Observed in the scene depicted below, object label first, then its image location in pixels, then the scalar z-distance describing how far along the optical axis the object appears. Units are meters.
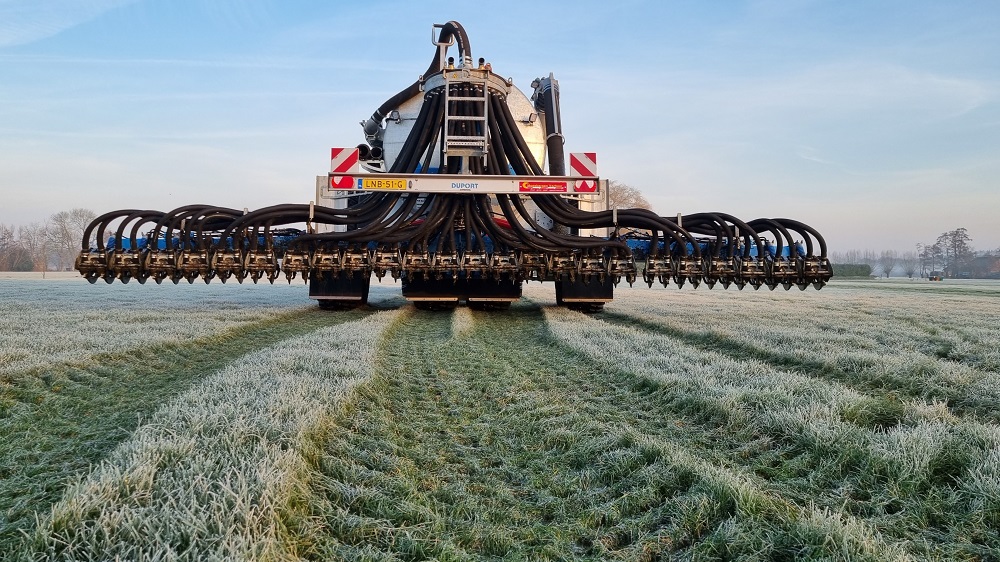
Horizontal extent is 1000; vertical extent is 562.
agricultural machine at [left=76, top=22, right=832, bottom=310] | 7.14
